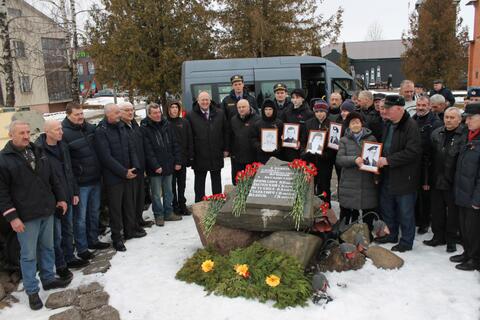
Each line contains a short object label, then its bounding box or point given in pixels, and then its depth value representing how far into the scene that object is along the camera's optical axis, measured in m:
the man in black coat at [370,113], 6.00
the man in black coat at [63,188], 4.69
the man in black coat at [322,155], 6.15
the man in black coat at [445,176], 4.90
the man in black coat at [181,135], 6.72
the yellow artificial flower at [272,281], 4.29
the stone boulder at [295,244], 4.63
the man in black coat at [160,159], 6.33
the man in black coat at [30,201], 4.07
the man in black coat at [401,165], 5.02
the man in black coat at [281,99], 6.96
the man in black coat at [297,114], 6.49
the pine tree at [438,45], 24.98
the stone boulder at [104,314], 4.09
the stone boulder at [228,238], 5.04
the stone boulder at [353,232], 5.23
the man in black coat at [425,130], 5.48
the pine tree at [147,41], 15.47
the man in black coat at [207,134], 6.84
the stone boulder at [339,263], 4.84
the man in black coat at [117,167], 5.51
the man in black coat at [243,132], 6.64
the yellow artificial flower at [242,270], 4.47
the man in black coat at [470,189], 4.55
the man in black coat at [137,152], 5.86
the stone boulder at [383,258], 4.84
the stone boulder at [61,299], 4.35
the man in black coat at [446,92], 9.95
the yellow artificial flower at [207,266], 4.71
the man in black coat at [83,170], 5.20
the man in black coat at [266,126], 6.39
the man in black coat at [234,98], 7.50
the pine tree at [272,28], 17.11
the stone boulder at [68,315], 4.06
